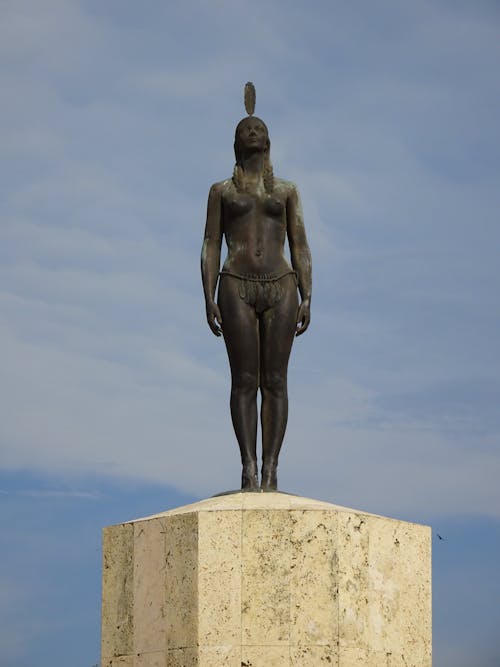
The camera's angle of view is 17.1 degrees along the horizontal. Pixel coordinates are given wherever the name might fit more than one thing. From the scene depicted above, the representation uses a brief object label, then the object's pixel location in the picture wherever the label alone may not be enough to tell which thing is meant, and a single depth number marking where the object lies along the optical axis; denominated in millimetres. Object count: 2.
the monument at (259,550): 15562
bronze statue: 17156
